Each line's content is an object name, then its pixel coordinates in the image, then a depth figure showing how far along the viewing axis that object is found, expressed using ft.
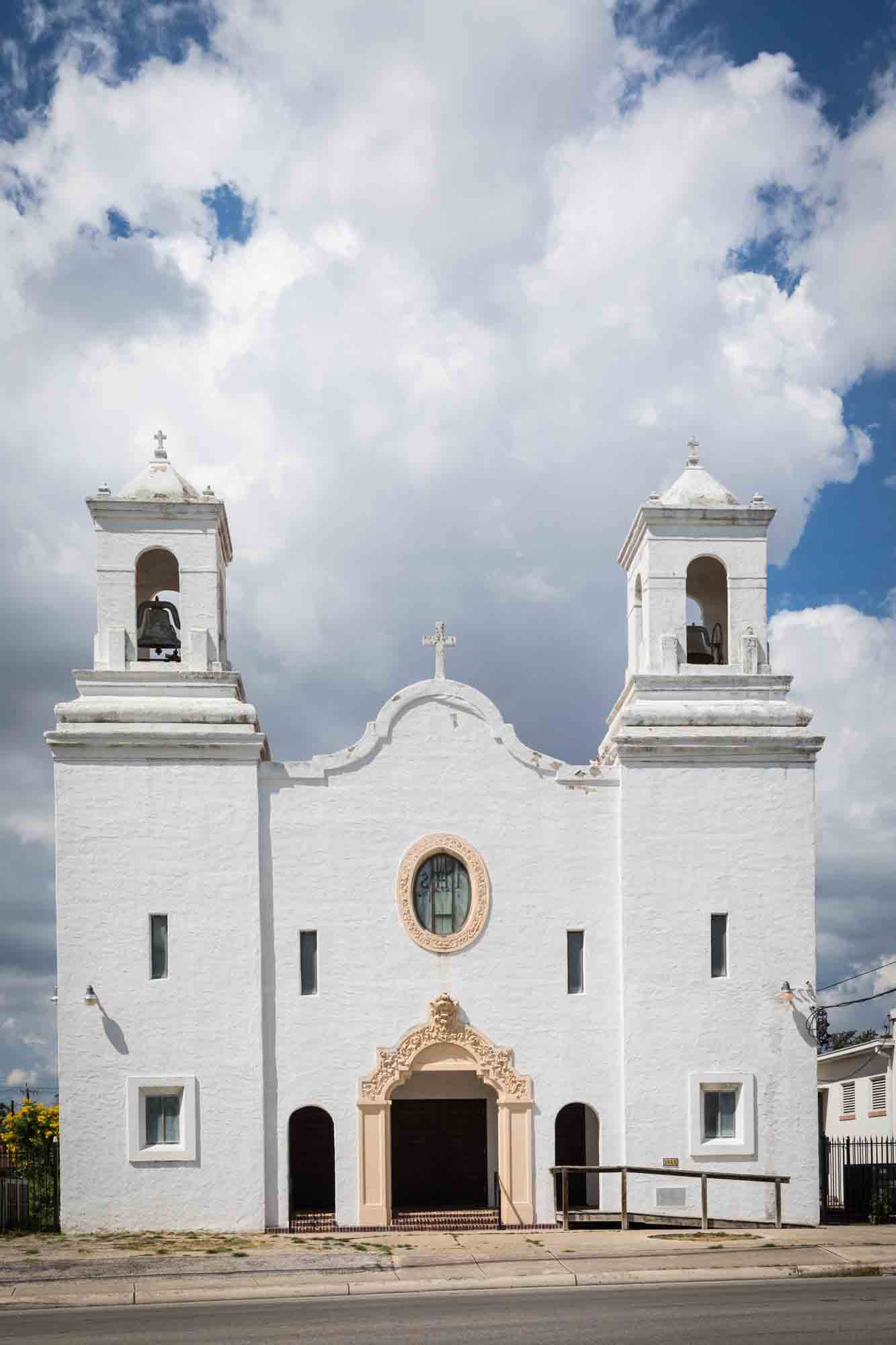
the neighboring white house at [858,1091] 115.65
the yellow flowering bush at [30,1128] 88.99
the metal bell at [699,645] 95.55
